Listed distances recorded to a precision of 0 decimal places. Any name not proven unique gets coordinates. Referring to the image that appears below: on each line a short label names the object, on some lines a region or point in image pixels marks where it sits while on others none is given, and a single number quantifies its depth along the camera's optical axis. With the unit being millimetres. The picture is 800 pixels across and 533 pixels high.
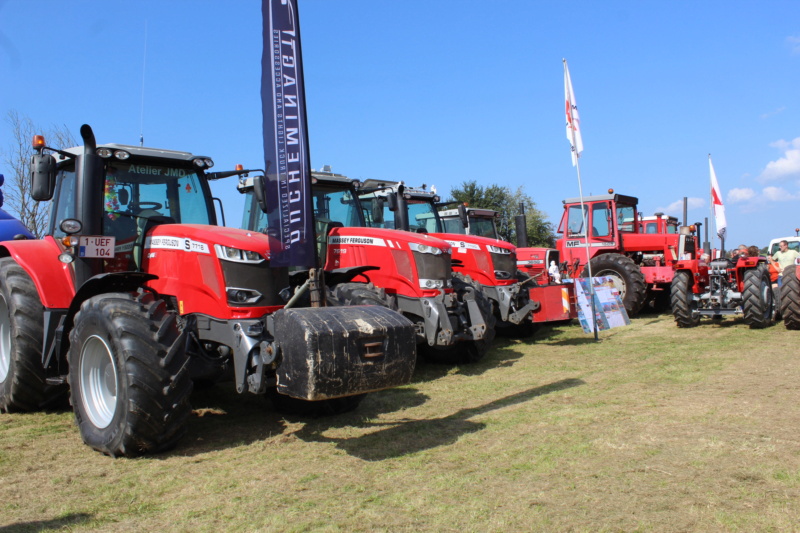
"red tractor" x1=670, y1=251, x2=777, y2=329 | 10961
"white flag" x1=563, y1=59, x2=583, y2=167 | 10594
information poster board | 10211
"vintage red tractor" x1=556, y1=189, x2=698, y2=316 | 13523
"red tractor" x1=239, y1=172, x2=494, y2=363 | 7520
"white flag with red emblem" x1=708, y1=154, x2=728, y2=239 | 14680
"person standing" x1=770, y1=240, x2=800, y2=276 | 13227
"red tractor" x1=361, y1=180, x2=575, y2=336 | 9047
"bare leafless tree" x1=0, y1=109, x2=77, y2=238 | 15492
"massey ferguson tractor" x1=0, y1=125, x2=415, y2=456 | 4145
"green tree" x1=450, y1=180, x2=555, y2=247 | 39781
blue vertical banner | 4891
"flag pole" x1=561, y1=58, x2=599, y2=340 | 10500
